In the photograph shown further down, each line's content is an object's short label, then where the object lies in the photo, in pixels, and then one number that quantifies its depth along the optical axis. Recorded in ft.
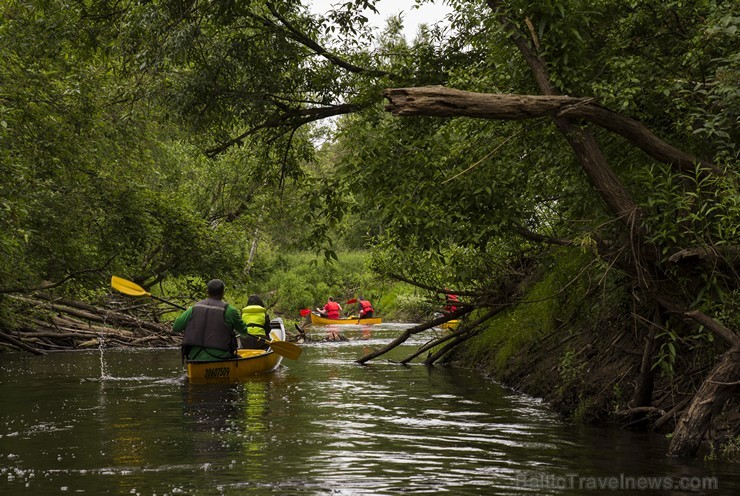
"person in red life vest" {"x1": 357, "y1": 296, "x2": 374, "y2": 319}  116.57
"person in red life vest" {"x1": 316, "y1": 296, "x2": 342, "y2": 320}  119.96
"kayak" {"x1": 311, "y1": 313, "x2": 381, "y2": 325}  116.98
